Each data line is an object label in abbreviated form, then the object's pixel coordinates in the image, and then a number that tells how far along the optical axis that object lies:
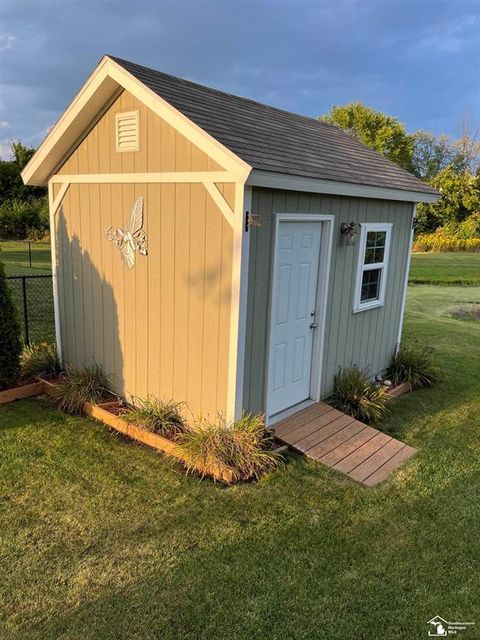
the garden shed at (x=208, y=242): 4.45
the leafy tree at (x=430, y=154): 47.72
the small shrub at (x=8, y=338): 5.85
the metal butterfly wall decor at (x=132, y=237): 5.14
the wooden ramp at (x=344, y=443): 4.70
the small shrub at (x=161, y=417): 5.07
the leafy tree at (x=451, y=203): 32.72
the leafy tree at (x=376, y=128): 44.09
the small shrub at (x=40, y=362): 6.62
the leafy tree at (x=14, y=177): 27.84
